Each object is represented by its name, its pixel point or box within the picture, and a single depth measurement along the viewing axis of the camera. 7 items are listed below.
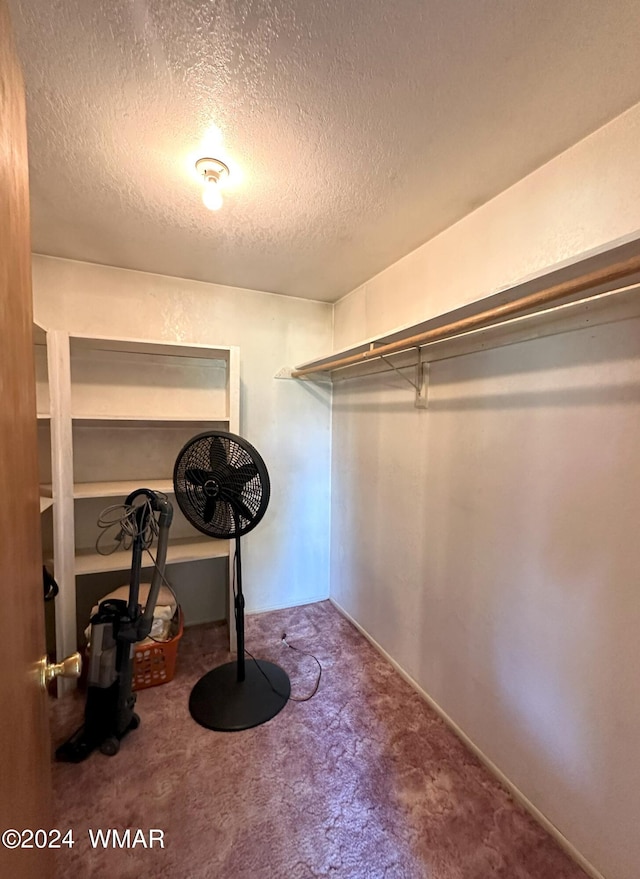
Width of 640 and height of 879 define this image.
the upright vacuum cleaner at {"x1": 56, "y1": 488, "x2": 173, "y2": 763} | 1.69
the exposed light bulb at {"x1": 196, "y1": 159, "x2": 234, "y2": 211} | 1.41
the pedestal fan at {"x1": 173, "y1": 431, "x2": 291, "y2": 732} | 1.79
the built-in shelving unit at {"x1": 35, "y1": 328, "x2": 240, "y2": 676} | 1.99
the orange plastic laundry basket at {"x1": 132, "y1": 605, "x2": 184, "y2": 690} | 2.07
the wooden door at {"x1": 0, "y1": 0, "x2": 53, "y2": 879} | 0.59
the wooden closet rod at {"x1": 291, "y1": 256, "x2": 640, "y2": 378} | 0.92
